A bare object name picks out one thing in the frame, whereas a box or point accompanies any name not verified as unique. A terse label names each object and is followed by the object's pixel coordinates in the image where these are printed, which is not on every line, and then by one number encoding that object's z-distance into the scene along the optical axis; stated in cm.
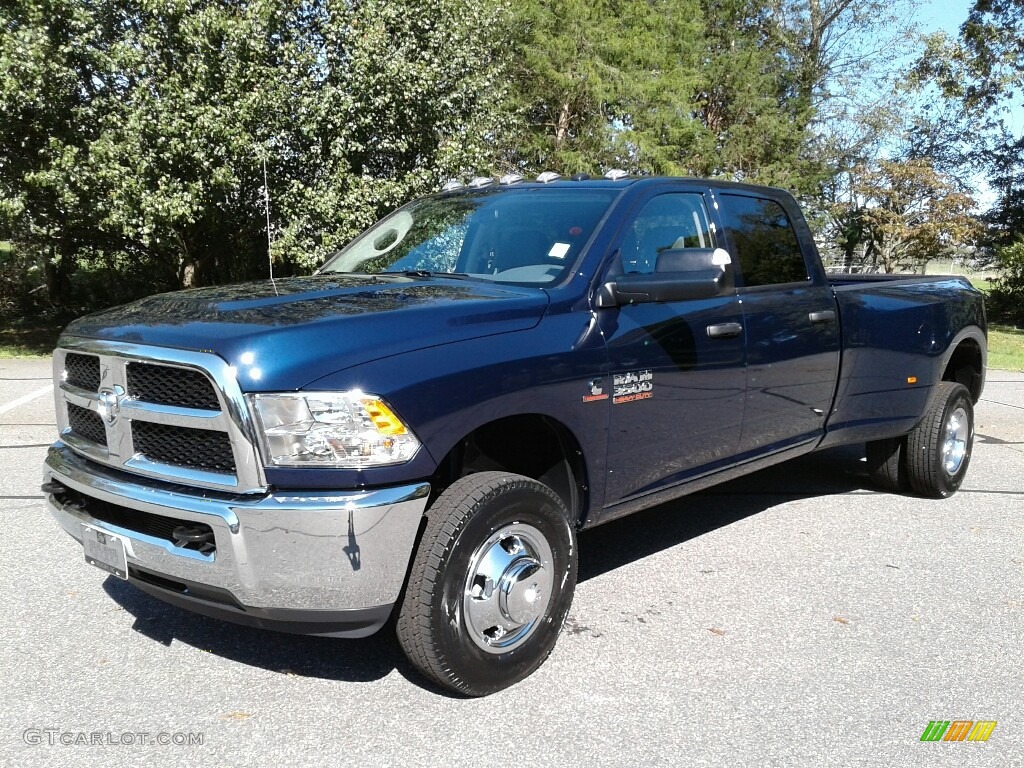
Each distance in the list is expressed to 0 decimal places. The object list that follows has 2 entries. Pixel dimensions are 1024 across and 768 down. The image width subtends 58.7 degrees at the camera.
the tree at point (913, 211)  2966
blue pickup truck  286
